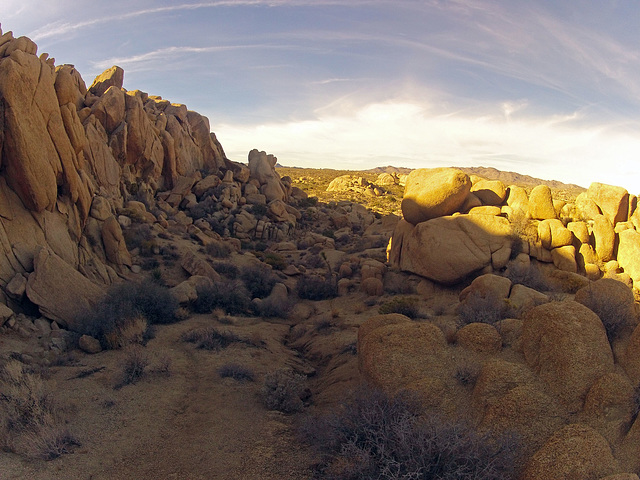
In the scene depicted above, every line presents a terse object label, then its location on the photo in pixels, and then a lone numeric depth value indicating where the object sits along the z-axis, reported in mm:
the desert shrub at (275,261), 24984
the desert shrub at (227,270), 21875
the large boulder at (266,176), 38884
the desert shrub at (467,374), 6376
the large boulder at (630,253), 15164
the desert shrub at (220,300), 16484
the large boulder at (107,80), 29625
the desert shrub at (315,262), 26314
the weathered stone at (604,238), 15836
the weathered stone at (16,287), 12047
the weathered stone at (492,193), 18359
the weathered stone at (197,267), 20031
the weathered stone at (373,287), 18812
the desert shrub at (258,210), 34969
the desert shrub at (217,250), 24500
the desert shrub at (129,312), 11703
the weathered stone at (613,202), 16438
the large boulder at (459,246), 16141
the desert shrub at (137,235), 21156
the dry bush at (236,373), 9945
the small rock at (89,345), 11180
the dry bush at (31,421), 6125
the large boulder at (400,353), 6715
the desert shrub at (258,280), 20297
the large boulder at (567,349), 5613
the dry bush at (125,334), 11450
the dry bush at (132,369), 9188
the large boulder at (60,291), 12422
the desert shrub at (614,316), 6535
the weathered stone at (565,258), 15812
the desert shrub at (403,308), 12758
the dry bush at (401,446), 4496
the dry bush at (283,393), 8305
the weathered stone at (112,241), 17516
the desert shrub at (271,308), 17266
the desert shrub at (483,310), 9044
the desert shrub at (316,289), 20516
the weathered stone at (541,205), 17109
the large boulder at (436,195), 17672
